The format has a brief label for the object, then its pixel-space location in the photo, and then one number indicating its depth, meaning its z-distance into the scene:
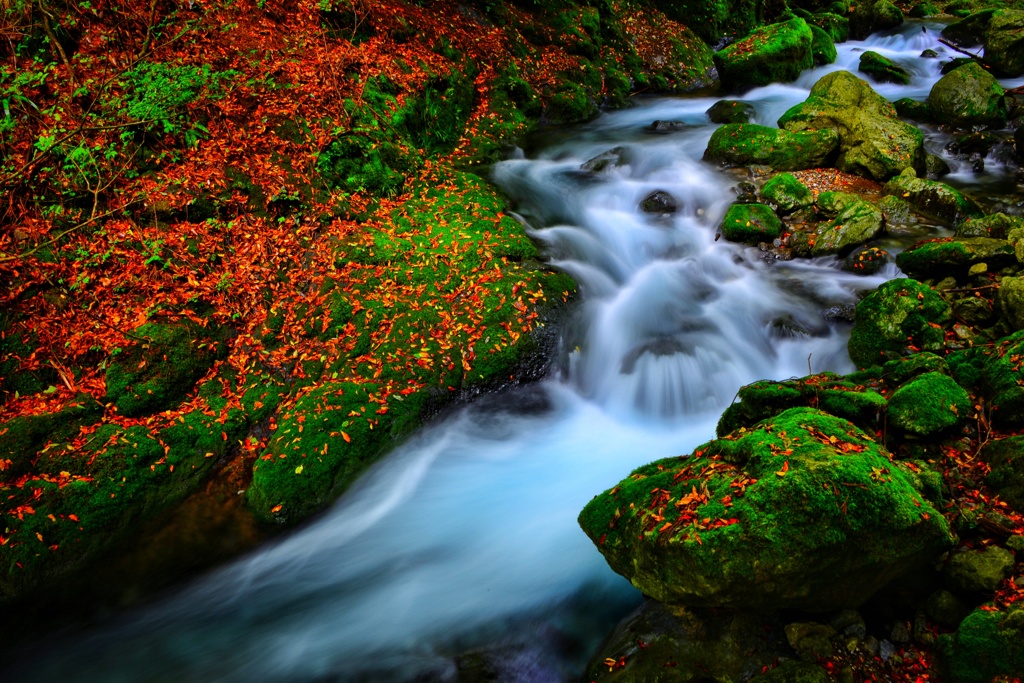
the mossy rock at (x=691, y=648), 3.39
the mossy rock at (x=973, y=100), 10.98
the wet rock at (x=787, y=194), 8.86
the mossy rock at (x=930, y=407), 4.18
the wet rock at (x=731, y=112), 12.55
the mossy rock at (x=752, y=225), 8.62
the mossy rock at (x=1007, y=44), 13.22
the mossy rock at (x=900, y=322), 5.59
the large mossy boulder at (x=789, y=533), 3.14
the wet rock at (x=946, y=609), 3.26
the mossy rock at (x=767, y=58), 14.09
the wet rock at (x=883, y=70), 14.20
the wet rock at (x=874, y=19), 17.91
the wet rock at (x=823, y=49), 15.46
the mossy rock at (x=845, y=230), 7.93
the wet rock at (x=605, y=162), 10.84
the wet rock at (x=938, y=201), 8.41
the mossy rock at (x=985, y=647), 2.86
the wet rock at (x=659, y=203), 9.78
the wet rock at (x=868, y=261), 7.56
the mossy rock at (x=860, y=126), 9.62
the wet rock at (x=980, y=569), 3.24
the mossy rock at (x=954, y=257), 6.18
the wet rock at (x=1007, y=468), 3.62
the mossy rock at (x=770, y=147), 10.08
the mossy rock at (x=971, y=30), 15.84
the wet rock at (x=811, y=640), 3.29
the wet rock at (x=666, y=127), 12.46
